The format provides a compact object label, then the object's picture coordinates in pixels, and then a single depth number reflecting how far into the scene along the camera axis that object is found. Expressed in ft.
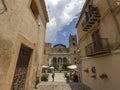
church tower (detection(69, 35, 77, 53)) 130.14
